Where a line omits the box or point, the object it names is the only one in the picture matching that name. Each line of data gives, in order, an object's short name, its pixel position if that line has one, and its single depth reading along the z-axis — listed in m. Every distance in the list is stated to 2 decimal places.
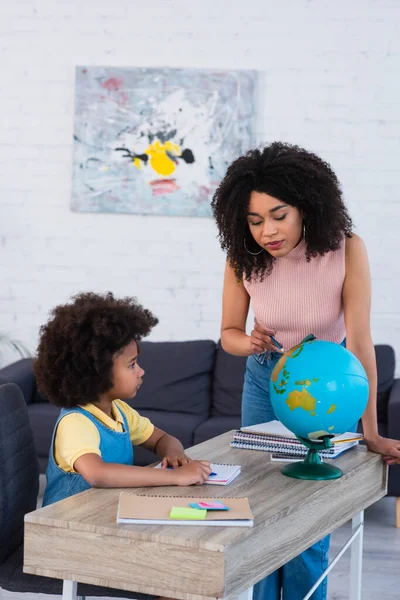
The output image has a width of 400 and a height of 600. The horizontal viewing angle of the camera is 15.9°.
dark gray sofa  6.49
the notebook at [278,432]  4.07
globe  3.65
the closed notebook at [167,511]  3.31
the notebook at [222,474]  3.66
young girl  3.70
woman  3.98
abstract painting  7.43
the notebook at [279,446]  4.00
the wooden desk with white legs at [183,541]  3.22
